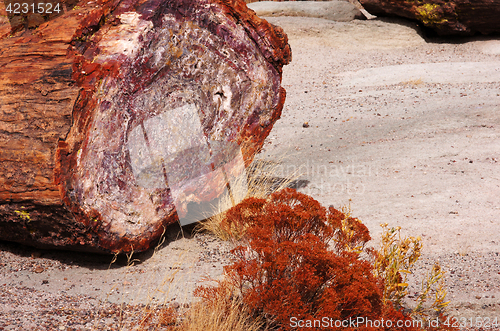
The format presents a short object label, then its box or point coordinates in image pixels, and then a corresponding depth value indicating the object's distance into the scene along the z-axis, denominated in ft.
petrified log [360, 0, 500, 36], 35.17
